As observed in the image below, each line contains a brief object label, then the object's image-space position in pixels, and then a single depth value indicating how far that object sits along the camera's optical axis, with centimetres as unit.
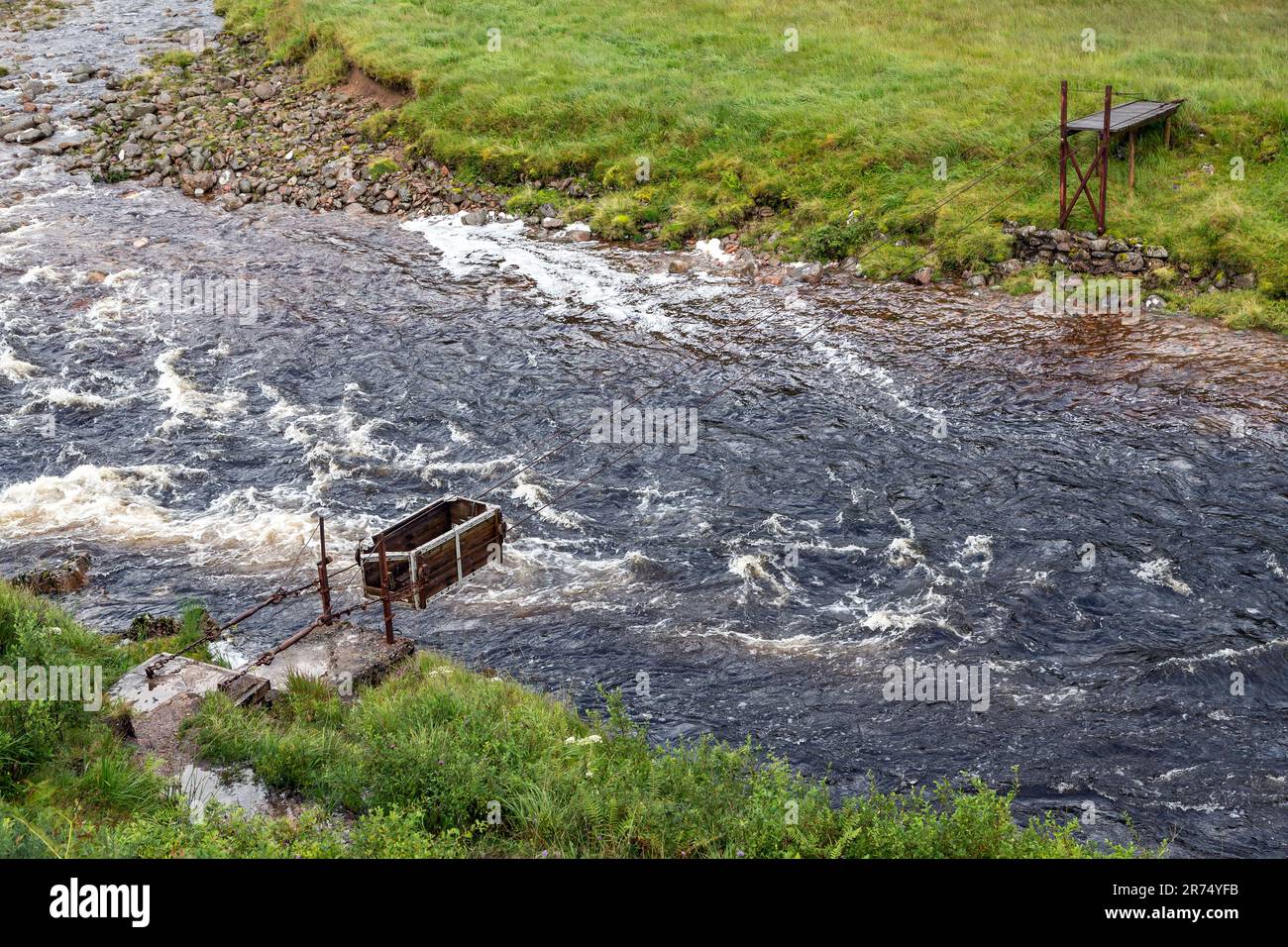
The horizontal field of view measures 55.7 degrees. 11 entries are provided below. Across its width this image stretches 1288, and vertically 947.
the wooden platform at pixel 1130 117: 2847
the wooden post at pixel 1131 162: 2909
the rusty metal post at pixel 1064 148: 2599
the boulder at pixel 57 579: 1816
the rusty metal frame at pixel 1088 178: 2744
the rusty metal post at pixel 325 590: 1521
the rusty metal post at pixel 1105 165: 2775
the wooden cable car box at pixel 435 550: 1436
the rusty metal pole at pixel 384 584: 1437
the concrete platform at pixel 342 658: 1534
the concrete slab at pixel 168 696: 1323
